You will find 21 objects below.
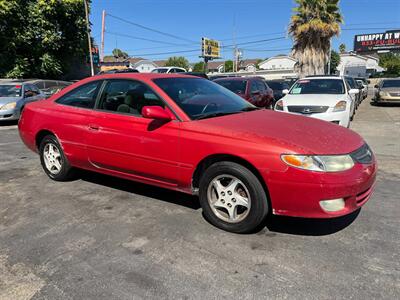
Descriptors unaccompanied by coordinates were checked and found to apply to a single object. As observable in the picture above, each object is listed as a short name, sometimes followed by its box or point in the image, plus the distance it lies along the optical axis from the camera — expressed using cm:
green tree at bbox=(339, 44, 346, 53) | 11075
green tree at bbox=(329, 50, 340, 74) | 6866
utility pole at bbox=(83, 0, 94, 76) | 2456
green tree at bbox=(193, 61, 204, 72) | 9235
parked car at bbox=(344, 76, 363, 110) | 1592
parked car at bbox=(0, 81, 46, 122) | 1181
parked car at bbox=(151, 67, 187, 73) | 2156
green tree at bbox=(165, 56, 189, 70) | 9402
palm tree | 2494
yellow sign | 5483
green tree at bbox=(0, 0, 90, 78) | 2212
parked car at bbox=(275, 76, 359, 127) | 869
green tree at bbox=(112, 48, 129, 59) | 6956
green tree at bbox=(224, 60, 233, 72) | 9307
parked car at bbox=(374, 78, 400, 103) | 1739
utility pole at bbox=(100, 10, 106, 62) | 3025
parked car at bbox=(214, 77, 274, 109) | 1056
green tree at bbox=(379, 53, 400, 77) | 6131
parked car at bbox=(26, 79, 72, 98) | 1556
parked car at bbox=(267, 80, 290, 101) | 1708
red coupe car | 318
